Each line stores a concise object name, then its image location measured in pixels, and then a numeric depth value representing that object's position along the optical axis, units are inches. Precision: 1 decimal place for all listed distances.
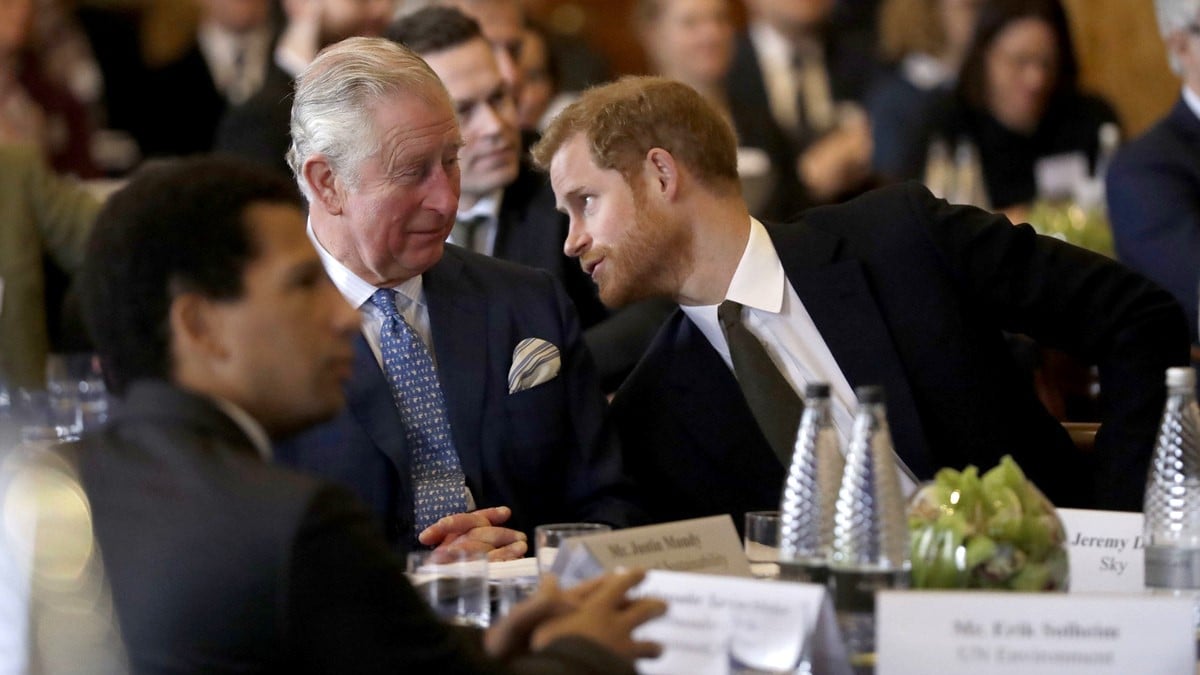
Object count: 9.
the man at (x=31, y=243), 542.6
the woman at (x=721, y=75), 726.0
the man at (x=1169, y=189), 534.3
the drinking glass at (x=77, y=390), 515.8
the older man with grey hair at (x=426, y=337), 486.0
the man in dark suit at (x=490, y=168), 524.7
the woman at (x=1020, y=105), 792.9
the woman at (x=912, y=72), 843.2
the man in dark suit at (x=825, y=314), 487.8
